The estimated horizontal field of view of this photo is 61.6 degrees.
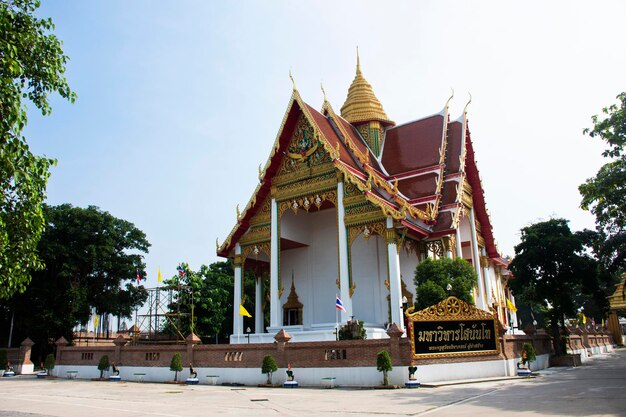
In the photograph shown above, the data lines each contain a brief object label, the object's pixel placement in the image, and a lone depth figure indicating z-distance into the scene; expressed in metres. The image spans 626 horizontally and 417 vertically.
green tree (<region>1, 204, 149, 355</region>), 28.27
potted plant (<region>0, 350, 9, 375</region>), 23.88
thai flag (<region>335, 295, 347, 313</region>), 15.87
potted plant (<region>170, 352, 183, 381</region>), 15.95
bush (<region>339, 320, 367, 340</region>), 15.00
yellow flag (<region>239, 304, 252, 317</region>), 18.25
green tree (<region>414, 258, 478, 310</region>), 15.11
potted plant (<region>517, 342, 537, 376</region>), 14.94
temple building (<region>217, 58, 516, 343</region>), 17.95
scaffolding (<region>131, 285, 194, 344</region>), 24.84
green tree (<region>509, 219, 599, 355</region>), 20.92
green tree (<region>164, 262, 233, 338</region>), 30.91
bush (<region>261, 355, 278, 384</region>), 14.12
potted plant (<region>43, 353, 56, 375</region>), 20.48
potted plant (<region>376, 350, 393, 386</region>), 12.45
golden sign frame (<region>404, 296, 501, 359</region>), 12.98
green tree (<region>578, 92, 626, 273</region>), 13.72
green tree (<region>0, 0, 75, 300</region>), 6.78
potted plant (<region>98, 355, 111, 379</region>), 18.31
